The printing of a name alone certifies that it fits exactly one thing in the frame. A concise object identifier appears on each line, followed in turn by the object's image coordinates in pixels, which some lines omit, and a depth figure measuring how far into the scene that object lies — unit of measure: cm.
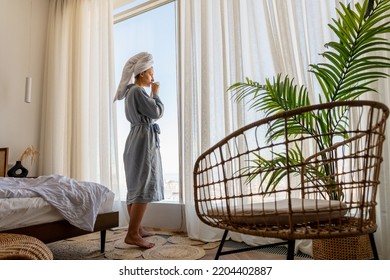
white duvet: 155
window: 285
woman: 194
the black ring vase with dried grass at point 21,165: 289
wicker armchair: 82
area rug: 177
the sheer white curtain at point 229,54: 190
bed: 143
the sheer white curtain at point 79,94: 302
